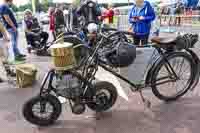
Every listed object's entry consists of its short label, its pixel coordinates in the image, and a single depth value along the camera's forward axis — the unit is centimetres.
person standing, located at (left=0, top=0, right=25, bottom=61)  694
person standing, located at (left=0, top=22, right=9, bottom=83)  597
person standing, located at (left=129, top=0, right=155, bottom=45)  567
